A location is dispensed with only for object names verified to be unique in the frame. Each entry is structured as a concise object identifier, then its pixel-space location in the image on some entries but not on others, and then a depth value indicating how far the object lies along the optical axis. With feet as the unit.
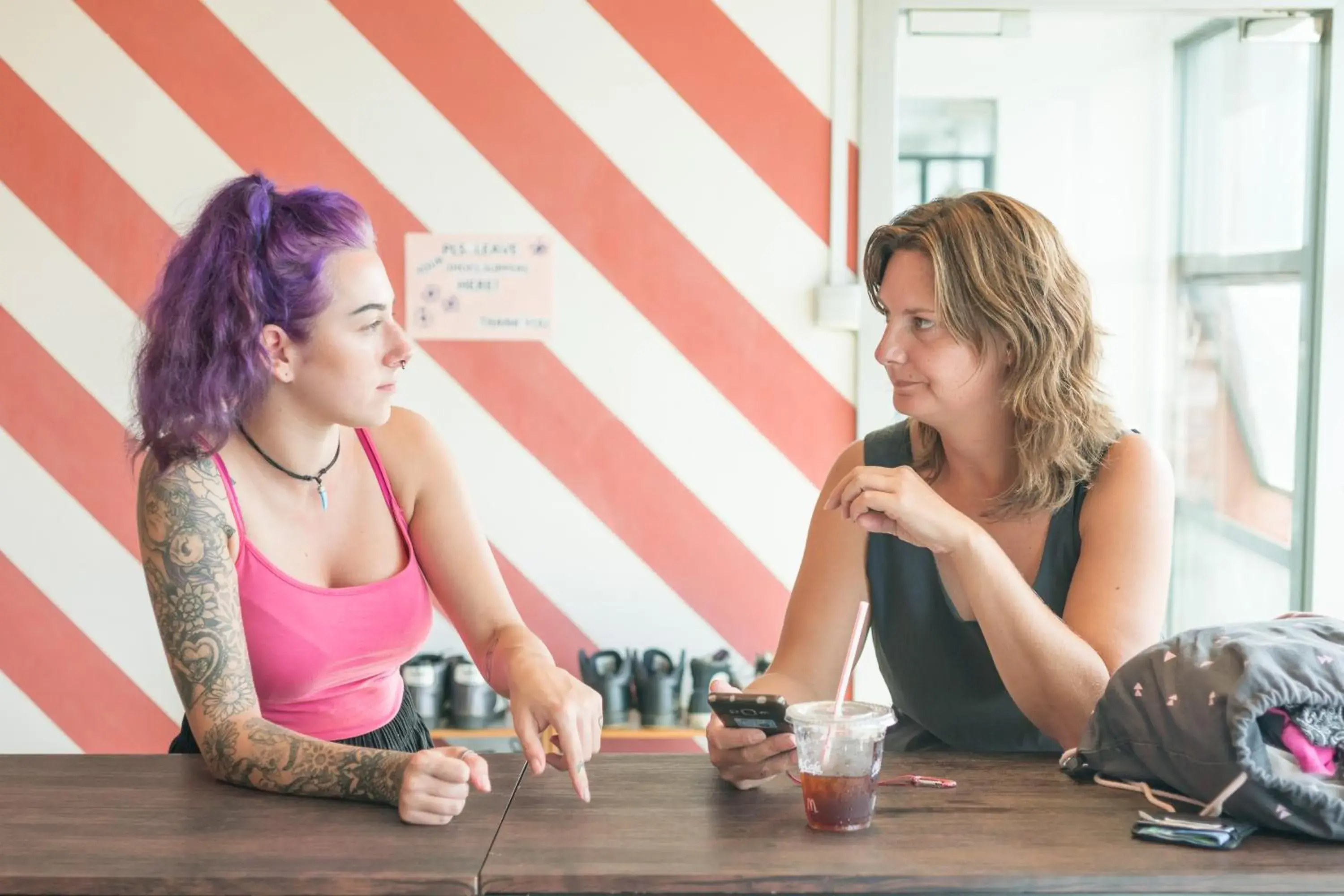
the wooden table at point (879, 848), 3.84
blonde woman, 5.33
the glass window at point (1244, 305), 10.26
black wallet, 4.06
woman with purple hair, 5.28
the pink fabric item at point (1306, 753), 4.13
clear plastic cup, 4.19
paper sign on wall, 9.90
